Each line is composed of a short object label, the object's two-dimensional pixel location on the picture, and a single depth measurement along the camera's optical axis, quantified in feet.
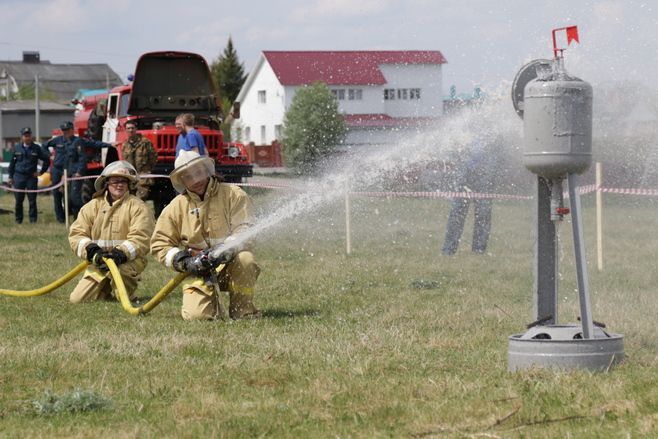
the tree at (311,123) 204.23
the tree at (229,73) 330.34
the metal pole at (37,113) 256.93
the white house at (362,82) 238.48
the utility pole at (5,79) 432.50
